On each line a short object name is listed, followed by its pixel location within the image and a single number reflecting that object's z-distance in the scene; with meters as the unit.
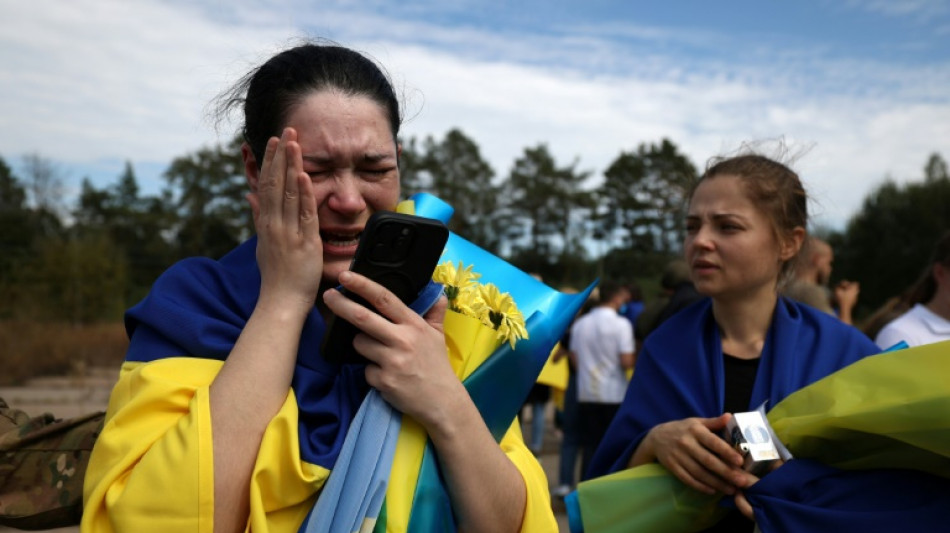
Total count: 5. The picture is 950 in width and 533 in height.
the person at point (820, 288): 4.42
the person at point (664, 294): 5.18
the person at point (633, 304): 8.85
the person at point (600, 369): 7.07
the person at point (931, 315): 3.50
